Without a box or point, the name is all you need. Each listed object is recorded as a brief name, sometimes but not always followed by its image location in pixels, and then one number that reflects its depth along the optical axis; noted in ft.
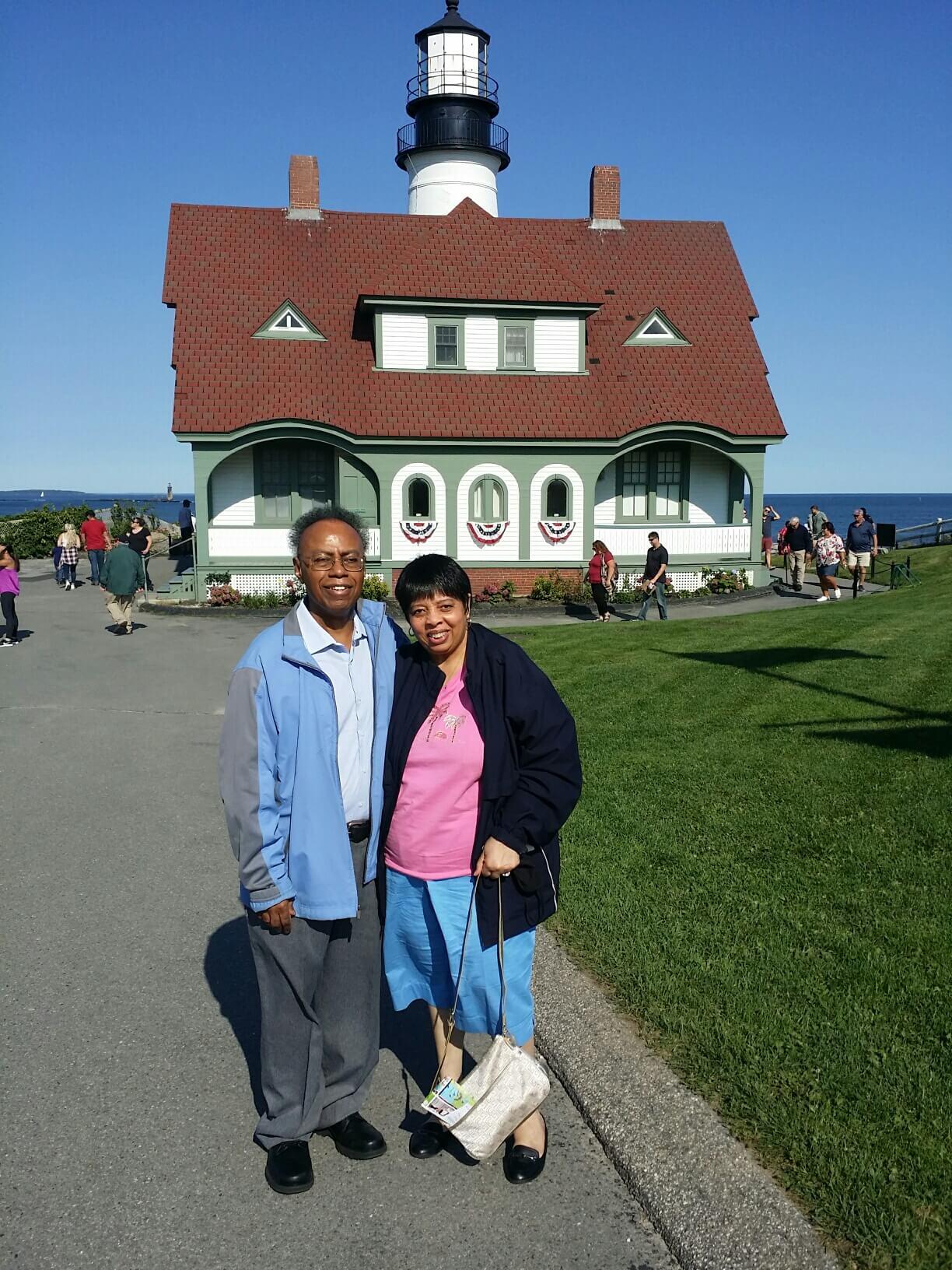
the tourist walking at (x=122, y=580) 59.36
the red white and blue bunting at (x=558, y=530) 82.84
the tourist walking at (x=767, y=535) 91.04
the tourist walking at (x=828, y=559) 74.90
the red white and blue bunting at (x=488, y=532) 82.33
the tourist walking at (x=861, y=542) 77.71
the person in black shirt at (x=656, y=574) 68.59
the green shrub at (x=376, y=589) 77.25
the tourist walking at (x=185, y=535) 104.99
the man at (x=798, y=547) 82.48
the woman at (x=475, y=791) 12.05
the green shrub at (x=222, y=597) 77.41
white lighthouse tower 102.83
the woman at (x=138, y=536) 77.77
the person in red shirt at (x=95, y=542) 89.56
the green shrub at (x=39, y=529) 110.83
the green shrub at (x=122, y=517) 110.01
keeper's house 80.28
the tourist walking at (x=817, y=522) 93.56
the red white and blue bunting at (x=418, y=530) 81.35
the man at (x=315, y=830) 11.82
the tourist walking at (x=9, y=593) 57.06
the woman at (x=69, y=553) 85.10
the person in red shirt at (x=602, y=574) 69.09
